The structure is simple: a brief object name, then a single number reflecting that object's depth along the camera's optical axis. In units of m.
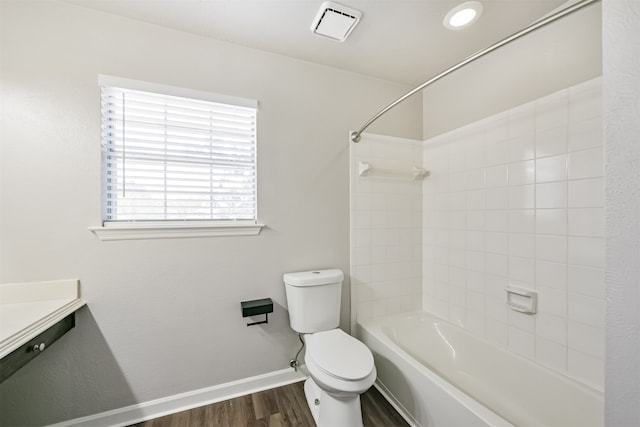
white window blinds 1.44
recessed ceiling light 1.20
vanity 0.95
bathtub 1.17
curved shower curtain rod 0.80
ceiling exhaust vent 1.33
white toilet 1.24
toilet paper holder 1.57
